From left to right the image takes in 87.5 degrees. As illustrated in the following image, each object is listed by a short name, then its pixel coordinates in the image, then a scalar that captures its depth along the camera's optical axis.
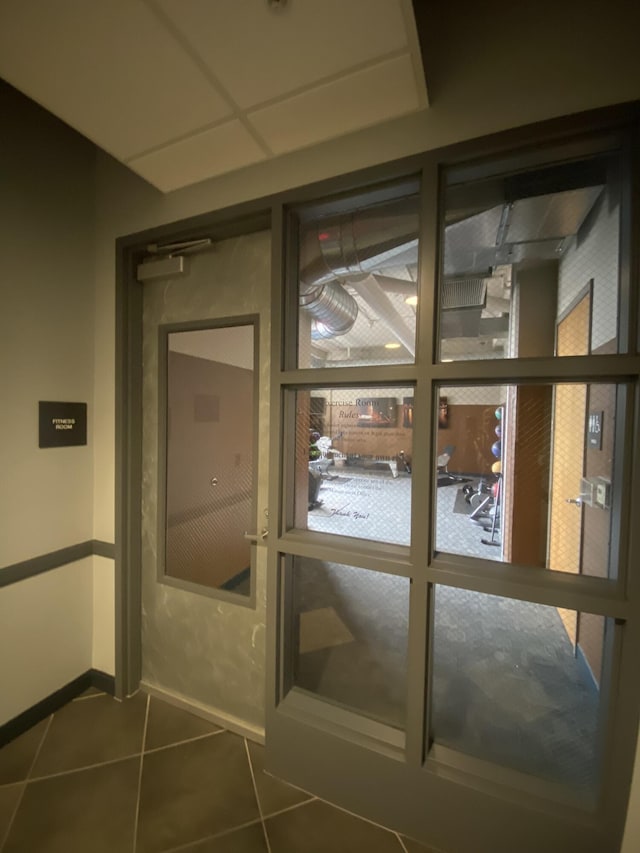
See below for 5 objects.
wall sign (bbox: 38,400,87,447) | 1.83
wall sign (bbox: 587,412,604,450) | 1.29
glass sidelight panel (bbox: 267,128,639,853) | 1.23
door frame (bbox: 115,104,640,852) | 1.12
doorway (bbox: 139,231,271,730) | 1.78
